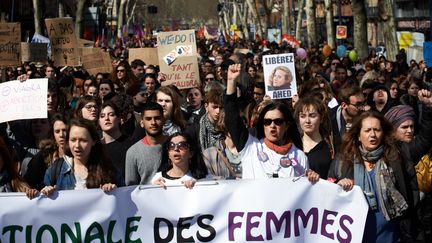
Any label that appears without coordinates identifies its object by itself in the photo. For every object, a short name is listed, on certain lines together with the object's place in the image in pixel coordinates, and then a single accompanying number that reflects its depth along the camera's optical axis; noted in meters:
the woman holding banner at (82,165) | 6.21
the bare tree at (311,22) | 40.88
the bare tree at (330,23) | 35.97
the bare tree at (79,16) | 33.75
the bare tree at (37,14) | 29.34
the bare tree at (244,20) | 74.75
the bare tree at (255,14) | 60.94
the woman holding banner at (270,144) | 6.52
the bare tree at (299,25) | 50.69
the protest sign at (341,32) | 37.88
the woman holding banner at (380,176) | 6.09
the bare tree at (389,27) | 25.77
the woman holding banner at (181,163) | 6.45
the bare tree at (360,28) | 25.44
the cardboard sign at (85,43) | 19.23
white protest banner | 6.10
